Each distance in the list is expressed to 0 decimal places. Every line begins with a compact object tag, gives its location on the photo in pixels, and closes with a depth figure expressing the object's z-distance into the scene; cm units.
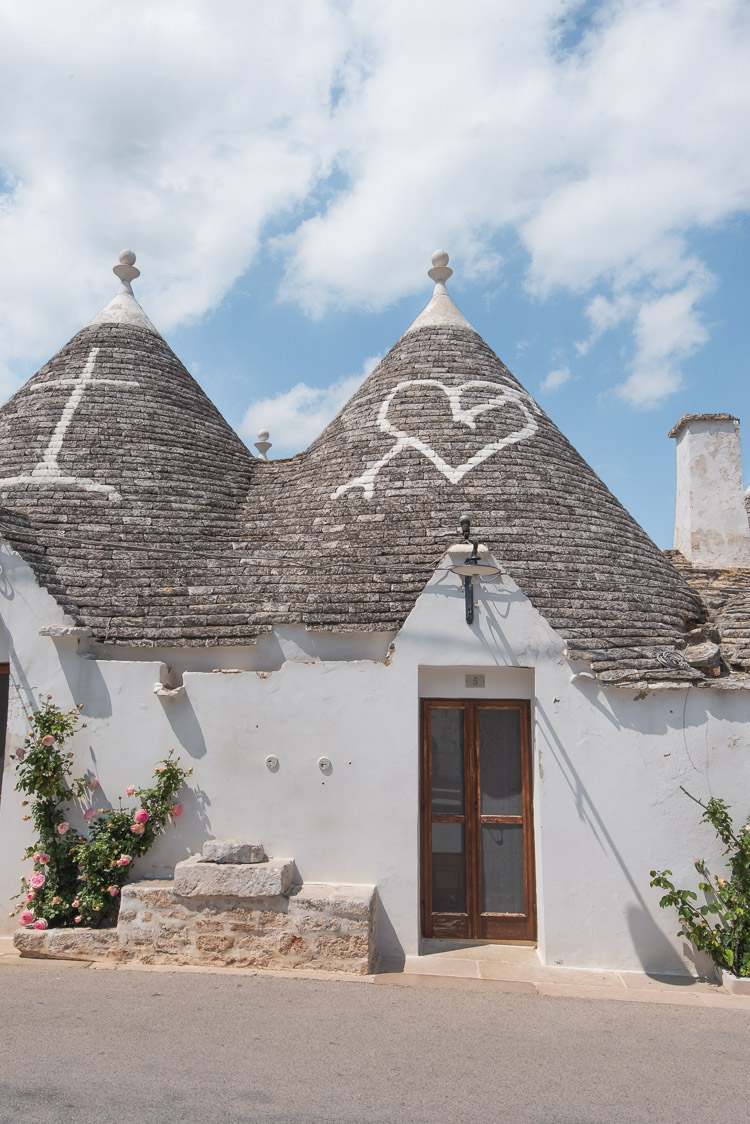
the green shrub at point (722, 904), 576
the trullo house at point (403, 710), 607
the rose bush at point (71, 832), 626
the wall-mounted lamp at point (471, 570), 640
